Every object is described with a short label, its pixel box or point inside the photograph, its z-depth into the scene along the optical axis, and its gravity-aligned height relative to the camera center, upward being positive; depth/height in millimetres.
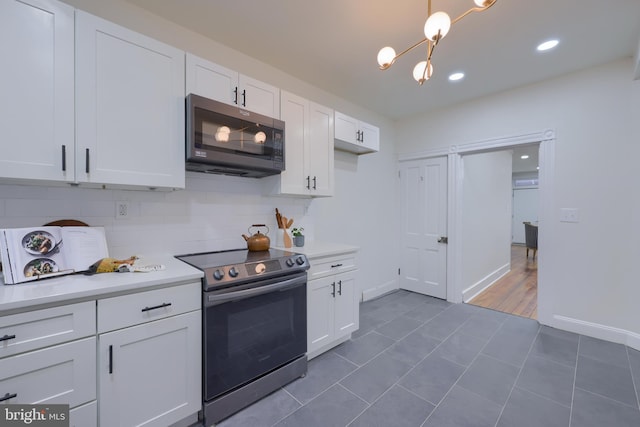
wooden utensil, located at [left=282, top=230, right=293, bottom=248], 2502 -277
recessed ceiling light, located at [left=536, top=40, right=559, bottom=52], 2281 +1462
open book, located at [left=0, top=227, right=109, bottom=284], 1295 -218
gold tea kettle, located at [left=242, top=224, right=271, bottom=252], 2229 -265
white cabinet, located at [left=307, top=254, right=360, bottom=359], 2217 -813
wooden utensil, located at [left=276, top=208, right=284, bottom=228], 2590 -84
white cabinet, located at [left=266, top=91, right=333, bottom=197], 2373 +588
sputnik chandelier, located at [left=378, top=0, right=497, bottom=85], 1243 +920
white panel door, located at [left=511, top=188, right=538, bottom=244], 9227 +138
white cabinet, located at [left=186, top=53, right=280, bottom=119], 1854 +937
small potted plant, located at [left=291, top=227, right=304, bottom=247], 2576 -265
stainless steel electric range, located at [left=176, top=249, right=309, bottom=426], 1589 -762
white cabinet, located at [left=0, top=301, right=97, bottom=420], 1083 -632
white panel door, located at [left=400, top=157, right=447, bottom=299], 3779 -198
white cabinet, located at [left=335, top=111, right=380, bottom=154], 2859 +872
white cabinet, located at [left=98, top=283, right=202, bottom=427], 1298 -790
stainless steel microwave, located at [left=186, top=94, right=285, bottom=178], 1779 +523
